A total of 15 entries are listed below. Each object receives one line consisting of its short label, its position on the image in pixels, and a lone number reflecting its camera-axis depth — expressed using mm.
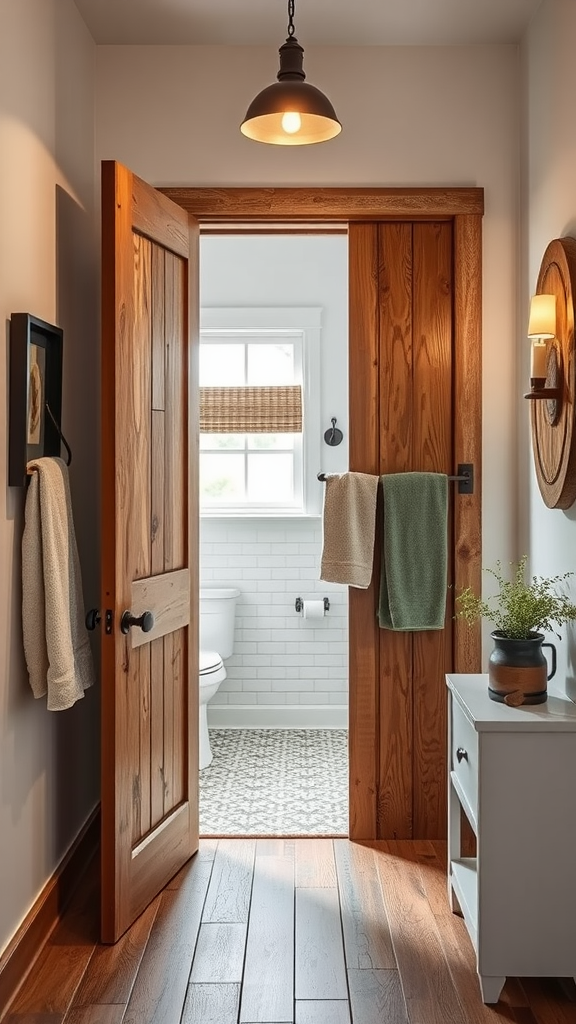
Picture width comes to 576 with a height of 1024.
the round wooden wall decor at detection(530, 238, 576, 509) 2418
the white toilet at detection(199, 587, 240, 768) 4430
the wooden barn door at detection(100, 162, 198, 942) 2500
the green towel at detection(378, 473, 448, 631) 3146
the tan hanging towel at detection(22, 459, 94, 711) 2328
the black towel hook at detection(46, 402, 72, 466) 2507
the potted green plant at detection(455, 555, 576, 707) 2332
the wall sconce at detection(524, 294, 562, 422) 2469
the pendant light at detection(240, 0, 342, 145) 2309
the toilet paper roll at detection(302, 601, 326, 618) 4496
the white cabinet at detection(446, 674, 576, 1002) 2186
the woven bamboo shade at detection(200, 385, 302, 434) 4566
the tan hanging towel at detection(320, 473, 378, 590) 3154
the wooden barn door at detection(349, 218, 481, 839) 3174
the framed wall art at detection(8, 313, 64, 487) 2256
